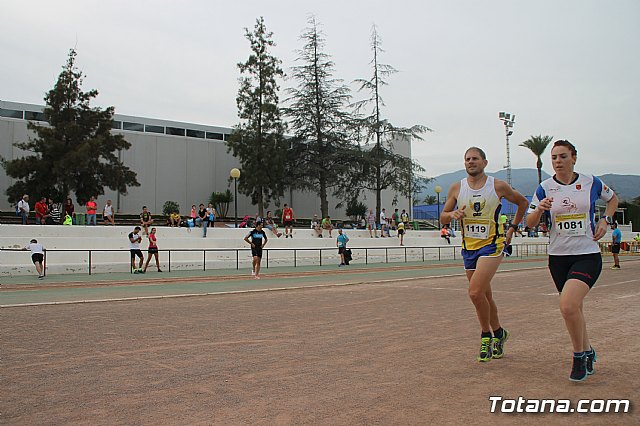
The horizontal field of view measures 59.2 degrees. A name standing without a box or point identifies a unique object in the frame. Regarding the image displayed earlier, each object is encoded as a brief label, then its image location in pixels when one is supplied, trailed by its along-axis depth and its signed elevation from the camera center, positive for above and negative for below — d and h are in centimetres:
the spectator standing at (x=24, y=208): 2462 +88
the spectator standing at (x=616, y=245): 2269 -99
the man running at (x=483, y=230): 570 -8
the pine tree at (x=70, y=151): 3434 +472
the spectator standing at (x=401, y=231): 3291 -44
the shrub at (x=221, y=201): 4784 +212
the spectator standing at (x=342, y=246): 2648 -103
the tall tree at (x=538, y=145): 6030 +833
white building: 4259 +579
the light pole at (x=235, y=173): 2878 +269
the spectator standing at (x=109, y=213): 2657 +66
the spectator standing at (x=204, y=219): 2686 +34
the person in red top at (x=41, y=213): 2441 +65
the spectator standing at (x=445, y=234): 3565 -74
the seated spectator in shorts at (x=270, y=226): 2972 -5
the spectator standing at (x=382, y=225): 3532 -8
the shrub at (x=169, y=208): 4309 +141
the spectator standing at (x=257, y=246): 1923 -71
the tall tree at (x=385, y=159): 4678 +539
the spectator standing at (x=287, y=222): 2982 +15
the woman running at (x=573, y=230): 491 -8
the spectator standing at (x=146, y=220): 2352 +27
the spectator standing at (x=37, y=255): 1861 -91
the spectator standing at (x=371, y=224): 3475 -1
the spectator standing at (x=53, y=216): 2547 +54
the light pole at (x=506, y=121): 5719 +1029
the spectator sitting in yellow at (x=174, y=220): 2864 +32
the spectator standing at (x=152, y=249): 2112 -86
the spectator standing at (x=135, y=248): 2055 -79
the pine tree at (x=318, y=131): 4584 +775
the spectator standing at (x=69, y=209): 2708 +89
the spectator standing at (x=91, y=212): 2625 +71
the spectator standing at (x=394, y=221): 3731 +17
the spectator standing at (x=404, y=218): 3681 +36
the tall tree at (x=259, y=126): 4353 +780
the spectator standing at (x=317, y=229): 3216 -26
